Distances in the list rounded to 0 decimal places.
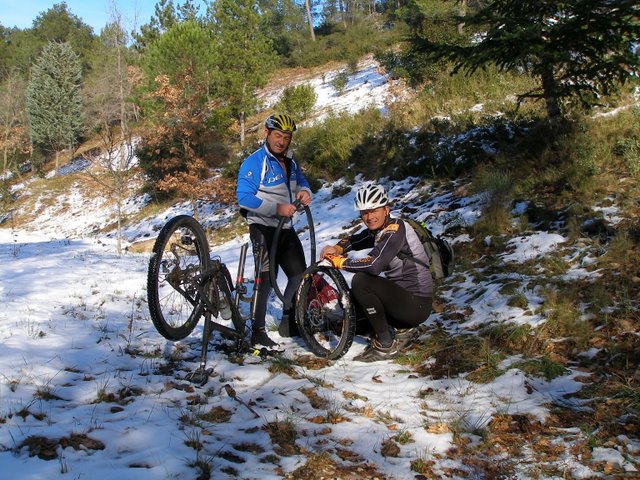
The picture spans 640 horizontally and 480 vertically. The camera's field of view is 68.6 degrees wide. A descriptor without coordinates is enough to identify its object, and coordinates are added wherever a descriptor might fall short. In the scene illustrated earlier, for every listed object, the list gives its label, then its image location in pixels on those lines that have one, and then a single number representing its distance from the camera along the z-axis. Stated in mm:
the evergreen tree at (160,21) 36188
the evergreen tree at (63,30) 64975
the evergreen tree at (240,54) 24859
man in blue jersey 4816
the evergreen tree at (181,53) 24166
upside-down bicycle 3920
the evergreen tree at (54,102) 43969
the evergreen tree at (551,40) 6676
